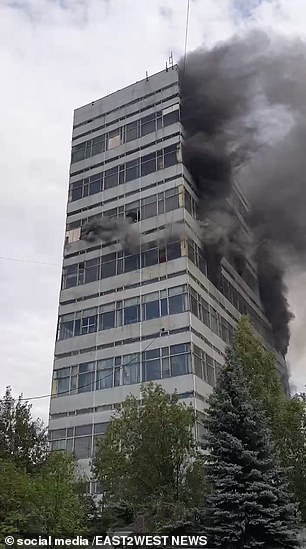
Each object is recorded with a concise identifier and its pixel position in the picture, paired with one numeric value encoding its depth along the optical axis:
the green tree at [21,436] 25.33
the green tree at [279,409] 20.66
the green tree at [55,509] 12.87
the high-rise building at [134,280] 35.47
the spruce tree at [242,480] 16.53
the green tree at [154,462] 18.59
